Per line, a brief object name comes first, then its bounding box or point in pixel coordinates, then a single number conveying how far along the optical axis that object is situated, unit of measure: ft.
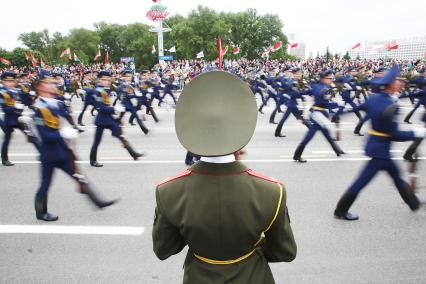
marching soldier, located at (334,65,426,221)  13.41
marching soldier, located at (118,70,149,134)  34.19
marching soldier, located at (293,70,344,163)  23.16
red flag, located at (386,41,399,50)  99.37
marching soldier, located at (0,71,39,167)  23.93
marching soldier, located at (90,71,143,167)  23.61
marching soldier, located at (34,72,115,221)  14.66
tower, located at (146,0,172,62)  174.29
